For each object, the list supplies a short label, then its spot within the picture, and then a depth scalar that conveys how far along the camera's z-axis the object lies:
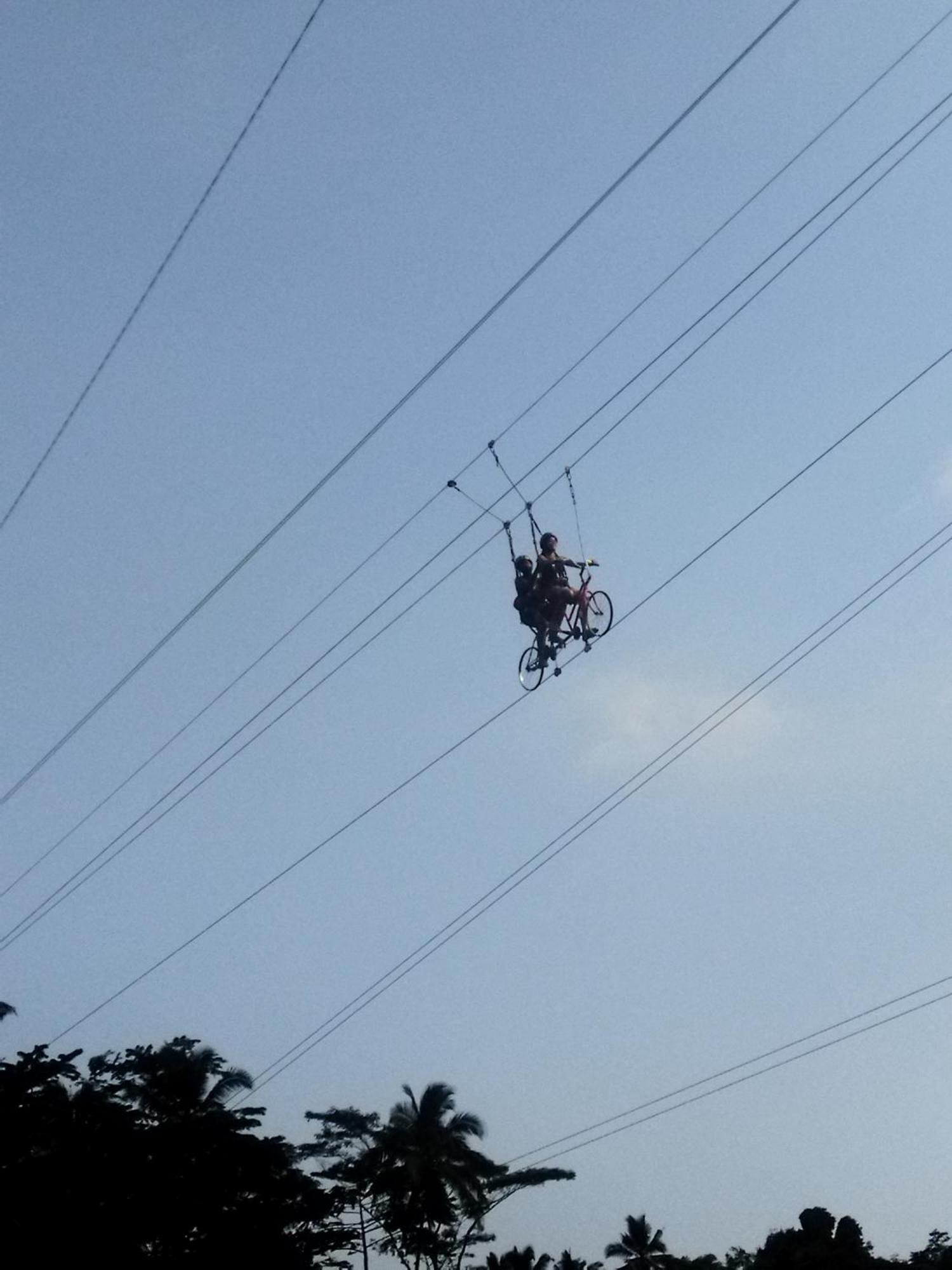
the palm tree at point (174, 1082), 37.19
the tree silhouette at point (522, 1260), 56.03
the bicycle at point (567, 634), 21.84
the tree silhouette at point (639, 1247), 66.19
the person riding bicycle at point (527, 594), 21.64
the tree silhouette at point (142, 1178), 27.30
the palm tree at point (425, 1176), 46.41
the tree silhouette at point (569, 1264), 58.75
